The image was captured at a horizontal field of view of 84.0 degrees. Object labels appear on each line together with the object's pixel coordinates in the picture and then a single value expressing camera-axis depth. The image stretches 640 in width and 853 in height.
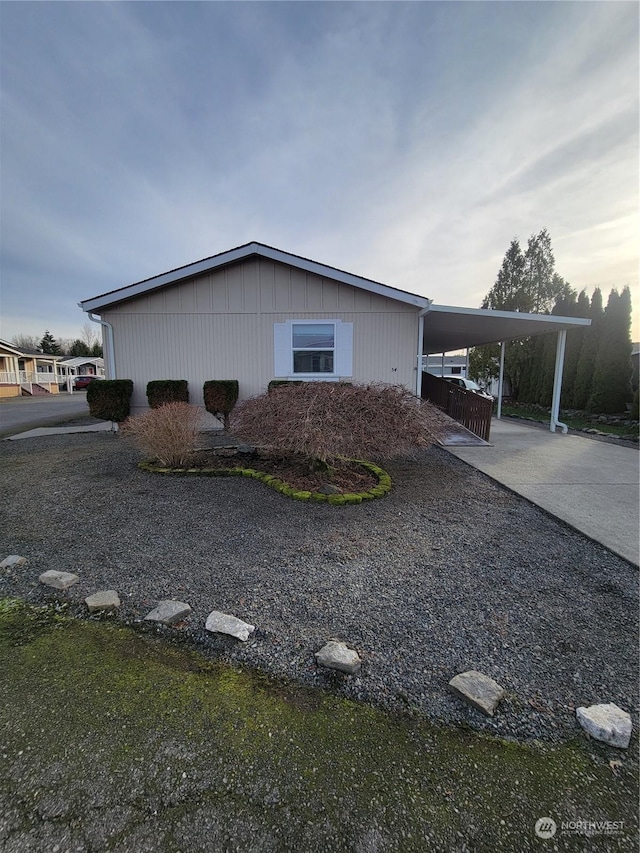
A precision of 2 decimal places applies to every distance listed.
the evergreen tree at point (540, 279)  18.83
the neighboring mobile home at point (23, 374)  25.64
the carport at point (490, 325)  7.45
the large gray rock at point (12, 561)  2.69
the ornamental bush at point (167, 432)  5.04
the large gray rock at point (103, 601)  2.20
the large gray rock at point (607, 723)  1.42
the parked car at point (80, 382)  33.03
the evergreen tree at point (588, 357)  13.96
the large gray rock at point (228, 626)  1.97
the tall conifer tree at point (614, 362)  12.77
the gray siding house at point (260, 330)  8.16
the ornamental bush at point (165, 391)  8.05
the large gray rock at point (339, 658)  1.72
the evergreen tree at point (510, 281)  19.09
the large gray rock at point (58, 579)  2.43
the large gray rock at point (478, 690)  1.53
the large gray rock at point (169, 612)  2.08
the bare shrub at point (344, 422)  3.83
